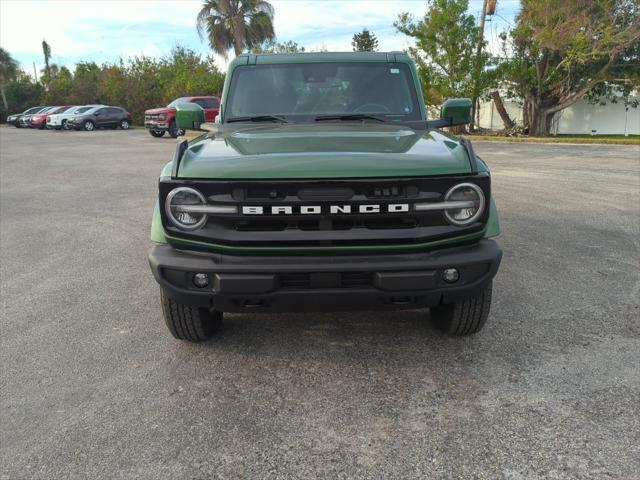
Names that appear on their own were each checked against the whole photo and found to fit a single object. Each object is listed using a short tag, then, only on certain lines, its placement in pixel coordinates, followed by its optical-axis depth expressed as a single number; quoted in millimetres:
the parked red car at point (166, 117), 23125
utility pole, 23892
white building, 26531
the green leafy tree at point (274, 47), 36250
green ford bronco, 2770
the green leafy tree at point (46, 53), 75562
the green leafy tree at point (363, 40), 64312
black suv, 32781
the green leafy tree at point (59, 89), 52781
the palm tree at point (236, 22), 33875
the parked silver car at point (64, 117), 33531
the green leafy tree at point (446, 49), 23859
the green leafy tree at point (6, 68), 57756
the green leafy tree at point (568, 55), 20531
